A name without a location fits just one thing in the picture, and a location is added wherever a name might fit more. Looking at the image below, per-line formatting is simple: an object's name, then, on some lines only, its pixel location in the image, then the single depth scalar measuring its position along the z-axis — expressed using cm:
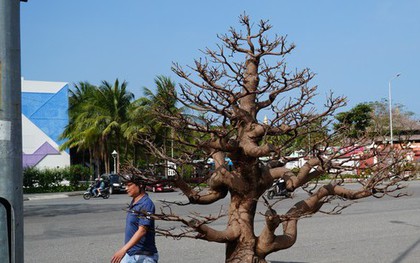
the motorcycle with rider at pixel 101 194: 2952
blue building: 4506
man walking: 489
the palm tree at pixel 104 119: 3994
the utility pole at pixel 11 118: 272
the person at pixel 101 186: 2967
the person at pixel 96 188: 2986
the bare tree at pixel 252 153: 389
